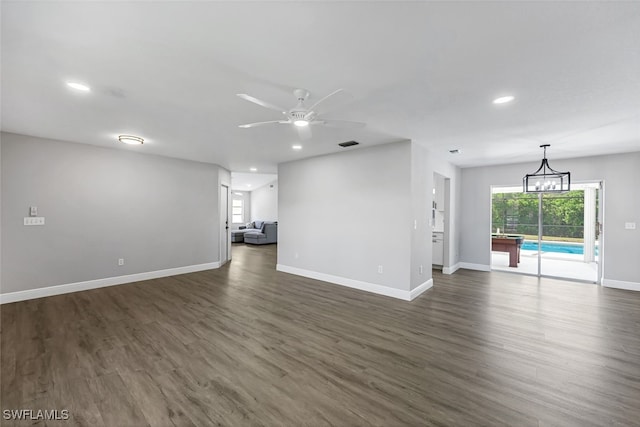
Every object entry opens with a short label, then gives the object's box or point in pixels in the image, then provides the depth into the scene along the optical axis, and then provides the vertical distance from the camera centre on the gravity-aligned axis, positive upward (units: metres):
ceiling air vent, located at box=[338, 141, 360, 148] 4.51 +1.21
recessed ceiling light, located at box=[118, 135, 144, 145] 4.21 +1.16
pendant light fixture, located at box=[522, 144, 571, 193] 4.58 +0.60
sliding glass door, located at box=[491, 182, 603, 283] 6.20 -0.28
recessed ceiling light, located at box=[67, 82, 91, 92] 2.51 +1.18
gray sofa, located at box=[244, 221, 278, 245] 11.15 -0.92
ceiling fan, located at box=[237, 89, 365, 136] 2.49 +0.94
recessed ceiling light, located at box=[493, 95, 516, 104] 2.67 +1.19
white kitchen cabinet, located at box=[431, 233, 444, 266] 6.74 -0.88
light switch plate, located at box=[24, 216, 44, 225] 4.27 -0.16
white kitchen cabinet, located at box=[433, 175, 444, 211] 7.07 +0.60
